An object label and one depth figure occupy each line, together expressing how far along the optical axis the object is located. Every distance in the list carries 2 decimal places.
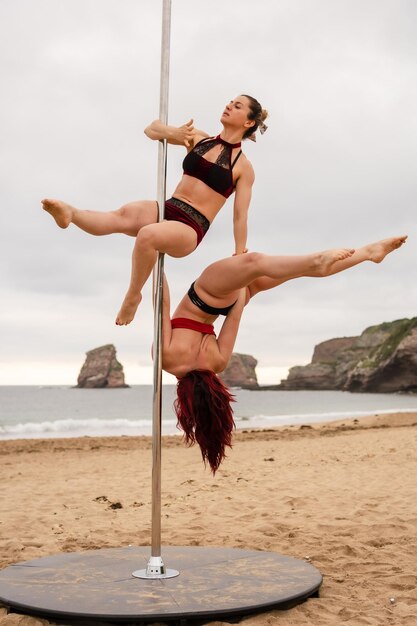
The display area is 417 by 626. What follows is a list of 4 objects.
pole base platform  3.84
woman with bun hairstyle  4.27
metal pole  4.43
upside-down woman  4.33
